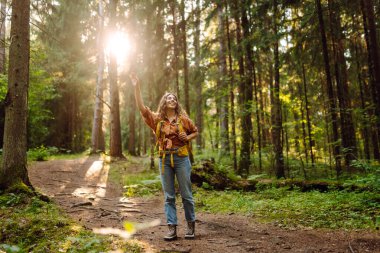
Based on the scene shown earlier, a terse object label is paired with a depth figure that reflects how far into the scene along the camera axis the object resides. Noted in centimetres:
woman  505
